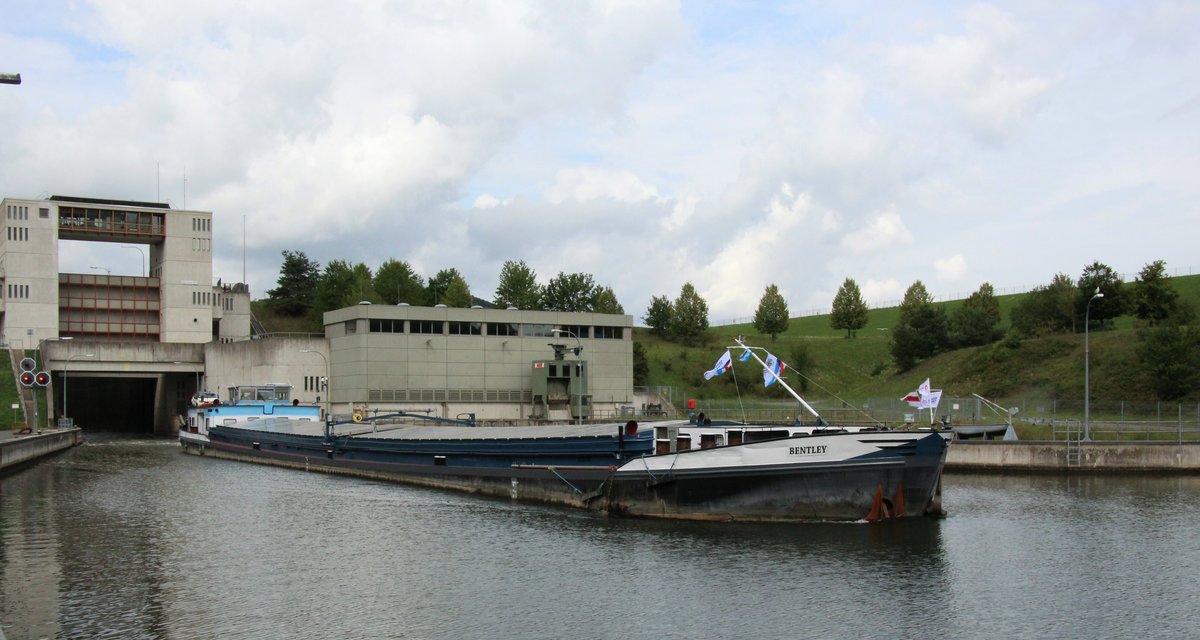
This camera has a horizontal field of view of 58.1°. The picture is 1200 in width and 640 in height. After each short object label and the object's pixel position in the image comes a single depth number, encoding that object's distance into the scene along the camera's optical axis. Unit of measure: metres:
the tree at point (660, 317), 141.12
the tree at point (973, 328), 112.38
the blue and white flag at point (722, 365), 39.34
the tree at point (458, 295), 135.38
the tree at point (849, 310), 144.88
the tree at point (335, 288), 147.75
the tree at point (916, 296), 142.02
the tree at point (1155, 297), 98.44
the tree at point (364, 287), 141.38
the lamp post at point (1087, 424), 58.53
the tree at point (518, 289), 139.12
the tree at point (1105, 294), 102.44
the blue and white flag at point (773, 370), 40.12
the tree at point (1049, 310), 105.06
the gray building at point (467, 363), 91.75
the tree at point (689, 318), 137.00
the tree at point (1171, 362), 78.56
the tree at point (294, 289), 165.50
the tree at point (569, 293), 142.75
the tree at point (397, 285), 147.00
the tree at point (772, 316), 144.00
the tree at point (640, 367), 119.44
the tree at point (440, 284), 153.38
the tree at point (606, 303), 136.62
